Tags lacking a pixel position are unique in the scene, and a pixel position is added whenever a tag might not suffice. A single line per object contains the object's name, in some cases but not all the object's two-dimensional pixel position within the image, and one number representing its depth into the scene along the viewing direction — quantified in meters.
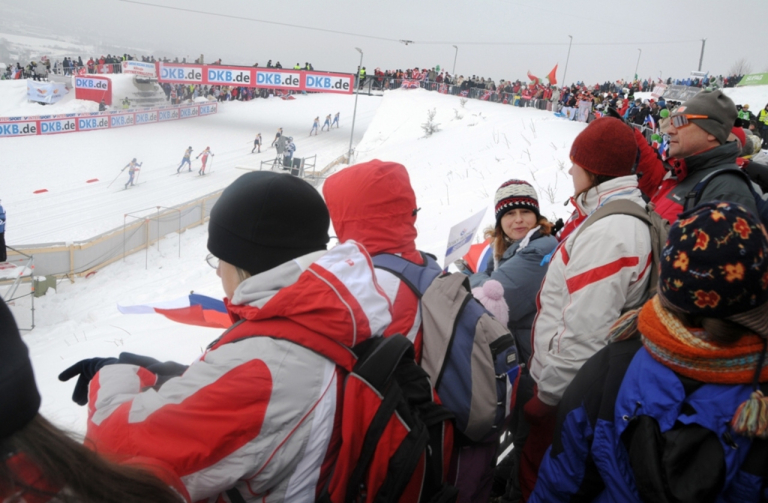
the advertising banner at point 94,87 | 38.41
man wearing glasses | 3.24
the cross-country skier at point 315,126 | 36.79
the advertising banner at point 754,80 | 38.41
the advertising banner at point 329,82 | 37.34
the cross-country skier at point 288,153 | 22.23
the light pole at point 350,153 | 24.64
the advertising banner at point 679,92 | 28.52
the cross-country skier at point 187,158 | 25.53
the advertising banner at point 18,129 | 27.33
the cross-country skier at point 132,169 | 22.52
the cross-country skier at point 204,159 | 25.08
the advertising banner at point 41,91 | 37.28
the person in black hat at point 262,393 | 1.24
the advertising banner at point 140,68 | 41.78
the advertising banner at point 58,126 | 28.73
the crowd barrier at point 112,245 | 12.70
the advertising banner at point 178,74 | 41.12
